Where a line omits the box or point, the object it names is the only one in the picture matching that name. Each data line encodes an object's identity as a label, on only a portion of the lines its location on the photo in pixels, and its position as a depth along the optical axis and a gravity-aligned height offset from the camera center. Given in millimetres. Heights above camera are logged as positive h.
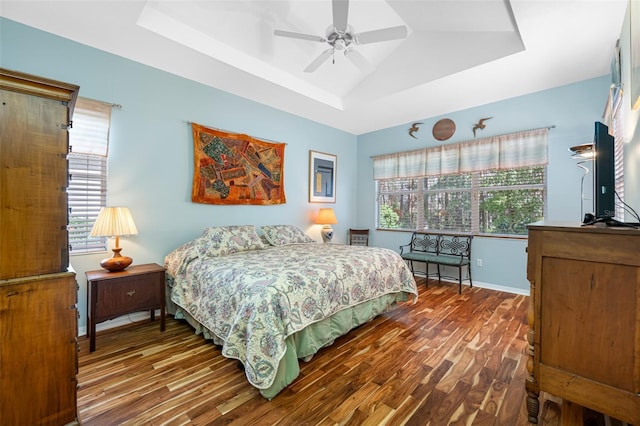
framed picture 4656 +638
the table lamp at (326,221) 4523 -122
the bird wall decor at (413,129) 4660 +1463
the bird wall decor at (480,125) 3984 +1319
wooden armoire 1116 -208
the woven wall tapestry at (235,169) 3299 +575
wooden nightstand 2203 -706
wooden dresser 1218 -487
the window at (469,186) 3678 +452
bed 1729 -638
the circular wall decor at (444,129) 4277 +1358
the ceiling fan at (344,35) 2297 +1609
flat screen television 1583 +256
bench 3868 -560
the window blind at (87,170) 2494 +376
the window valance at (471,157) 3578 +881
